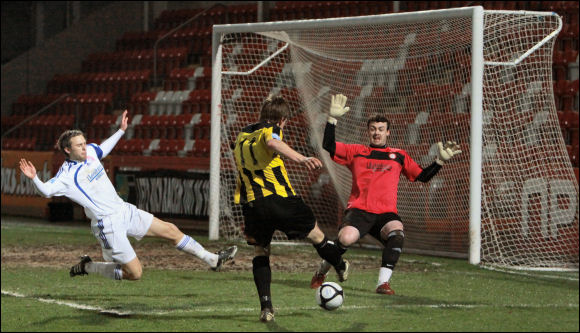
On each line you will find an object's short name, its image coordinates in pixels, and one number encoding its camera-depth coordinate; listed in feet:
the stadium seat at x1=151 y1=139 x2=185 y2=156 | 130.31
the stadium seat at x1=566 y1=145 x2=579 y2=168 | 128.89
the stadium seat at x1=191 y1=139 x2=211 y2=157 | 151.33
